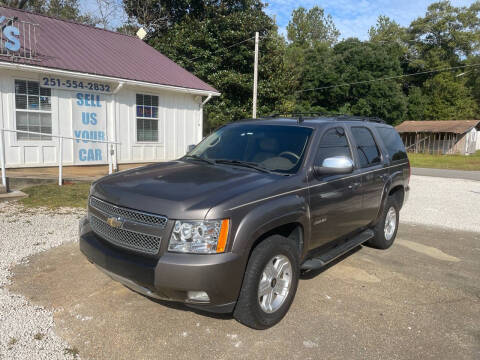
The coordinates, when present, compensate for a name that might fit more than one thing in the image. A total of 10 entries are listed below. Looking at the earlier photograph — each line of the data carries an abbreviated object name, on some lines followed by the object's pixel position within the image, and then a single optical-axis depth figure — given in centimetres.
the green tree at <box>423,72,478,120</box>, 4738
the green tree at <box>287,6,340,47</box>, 6488
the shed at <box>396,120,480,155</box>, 3922
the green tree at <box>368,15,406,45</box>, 5494
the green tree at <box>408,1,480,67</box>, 5103
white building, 1026
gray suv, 287
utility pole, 1852
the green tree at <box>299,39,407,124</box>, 3981
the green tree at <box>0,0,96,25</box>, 3033
